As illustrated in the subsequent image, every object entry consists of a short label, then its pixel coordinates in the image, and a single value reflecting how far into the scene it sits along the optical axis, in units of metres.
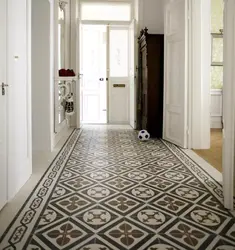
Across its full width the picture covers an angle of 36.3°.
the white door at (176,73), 5.26
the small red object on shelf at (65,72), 6.34
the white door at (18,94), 2.90
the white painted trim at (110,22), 8.34
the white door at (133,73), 7.70
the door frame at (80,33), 7.63
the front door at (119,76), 8.71
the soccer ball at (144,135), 6.08
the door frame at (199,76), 5.09
